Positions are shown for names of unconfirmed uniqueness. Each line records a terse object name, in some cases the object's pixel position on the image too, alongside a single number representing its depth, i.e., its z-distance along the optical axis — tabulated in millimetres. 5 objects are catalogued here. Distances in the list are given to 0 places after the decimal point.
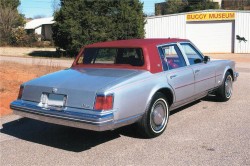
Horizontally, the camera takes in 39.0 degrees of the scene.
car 4773
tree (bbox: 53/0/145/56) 22766
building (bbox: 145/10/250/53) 27031
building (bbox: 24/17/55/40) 64000
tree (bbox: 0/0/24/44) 45125
